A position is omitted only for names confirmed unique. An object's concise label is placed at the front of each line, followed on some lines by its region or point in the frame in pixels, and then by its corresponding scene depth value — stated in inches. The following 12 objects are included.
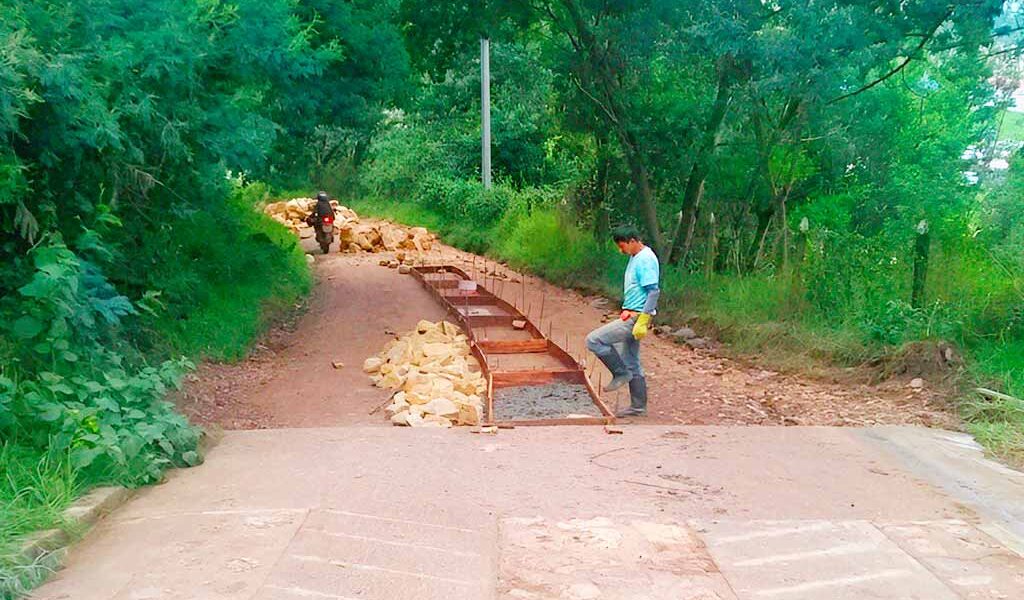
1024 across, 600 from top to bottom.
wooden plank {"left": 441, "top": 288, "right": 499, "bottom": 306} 633.0
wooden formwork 392.8
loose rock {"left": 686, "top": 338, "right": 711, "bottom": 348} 504.7
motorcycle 1059.3
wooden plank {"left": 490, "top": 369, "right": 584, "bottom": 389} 393.1
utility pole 1102.4
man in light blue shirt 342.3
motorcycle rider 1048.9
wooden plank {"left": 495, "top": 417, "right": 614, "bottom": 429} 318.7
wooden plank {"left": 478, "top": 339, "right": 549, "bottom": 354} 471.5
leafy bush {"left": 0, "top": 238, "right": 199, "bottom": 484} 231.1
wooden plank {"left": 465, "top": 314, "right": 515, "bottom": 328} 549.6
